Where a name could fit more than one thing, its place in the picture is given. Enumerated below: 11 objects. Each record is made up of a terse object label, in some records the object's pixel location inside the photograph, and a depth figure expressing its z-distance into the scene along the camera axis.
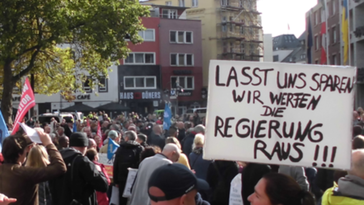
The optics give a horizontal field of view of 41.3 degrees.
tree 20.47
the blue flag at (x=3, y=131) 6.49
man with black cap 2.78
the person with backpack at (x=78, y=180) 5.82
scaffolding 57.91
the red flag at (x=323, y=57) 24.04
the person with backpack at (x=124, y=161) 7.54
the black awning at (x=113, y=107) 42.66
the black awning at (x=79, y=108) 42.35
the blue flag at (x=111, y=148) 9.02
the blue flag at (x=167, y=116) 18.14
